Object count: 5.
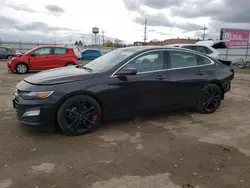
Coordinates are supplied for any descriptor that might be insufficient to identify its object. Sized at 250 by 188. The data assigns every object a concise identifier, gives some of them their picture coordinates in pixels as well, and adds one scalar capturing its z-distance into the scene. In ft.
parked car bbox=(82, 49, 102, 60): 64.58
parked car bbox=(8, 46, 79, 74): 32.32
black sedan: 10.07
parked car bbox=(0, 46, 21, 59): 55.74
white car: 27.79
